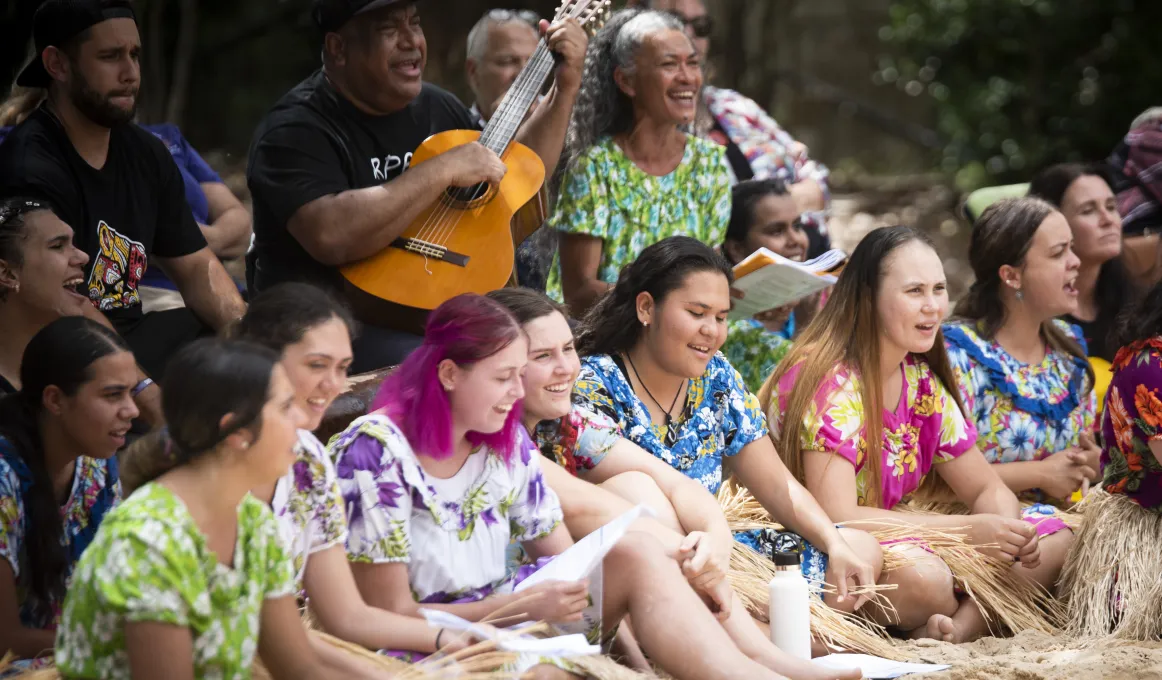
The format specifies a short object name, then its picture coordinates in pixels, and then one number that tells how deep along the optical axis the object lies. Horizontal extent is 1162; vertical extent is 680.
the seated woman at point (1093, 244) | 10.28
